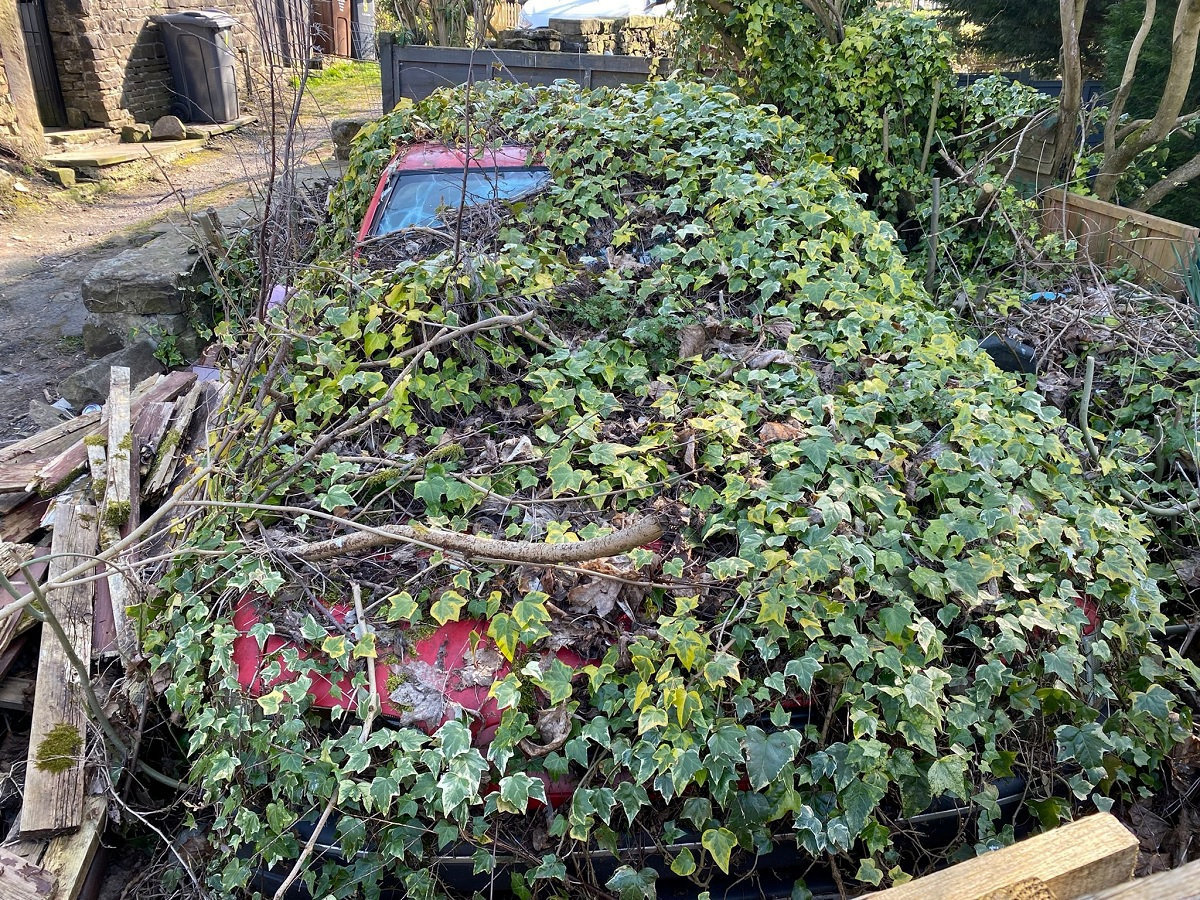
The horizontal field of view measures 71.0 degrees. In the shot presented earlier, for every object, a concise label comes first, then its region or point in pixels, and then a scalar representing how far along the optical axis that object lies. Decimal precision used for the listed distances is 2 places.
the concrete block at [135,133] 12.69
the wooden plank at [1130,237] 6.17
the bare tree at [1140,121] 7.40
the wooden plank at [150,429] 4.13
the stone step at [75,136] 11.95
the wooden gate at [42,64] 11.86
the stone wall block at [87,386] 6.34
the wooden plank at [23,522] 3.86
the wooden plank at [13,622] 3.36
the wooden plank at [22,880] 2.62
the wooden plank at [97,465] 3.88
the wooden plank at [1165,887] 1.13
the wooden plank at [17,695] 3.33
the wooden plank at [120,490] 3.32
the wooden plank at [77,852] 2.72
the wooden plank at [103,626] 3.30
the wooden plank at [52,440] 4.29
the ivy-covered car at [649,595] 2.32
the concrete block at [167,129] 13.45
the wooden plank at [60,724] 2.85
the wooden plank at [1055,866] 1.20
